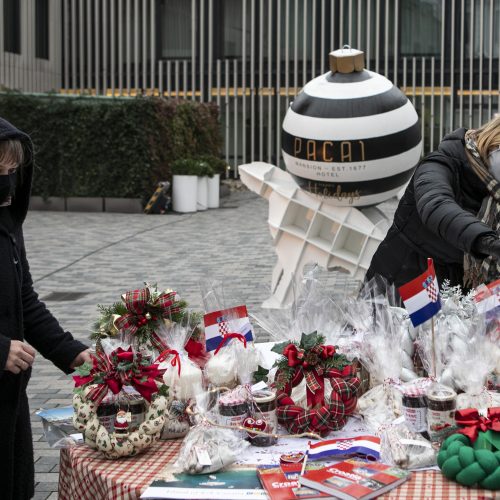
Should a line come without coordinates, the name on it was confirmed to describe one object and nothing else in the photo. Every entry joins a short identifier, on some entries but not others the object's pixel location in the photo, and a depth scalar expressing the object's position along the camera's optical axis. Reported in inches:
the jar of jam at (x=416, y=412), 101.3
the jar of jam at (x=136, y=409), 102.1
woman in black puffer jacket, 131.0
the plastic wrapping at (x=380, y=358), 108.3
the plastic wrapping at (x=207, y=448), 93.9
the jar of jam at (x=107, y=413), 101.9
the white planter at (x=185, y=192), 791.7
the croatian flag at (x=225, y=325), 114.1
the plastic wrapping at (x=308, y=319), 119.7
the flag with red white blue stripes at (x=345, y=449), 97.0
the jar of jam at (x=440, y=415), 98.3
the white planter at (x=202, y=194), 820.6
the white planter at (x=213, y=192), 845.2
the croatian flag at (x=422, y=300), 106.4
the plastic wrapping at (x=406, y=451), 93.7
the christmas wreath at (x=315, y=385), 104.9
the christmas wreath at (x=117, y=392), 99.1
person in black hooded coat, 112.2
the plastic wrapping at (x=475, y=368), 102.7
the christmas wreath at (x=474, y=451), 86.8
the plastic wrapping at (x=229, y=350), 111.2
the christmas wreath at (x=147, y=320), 117.3
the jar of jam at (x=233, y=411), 103.7
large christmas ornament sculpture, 254.8
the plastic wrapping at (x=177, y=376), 106.3
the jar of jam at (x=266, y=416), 102.8
